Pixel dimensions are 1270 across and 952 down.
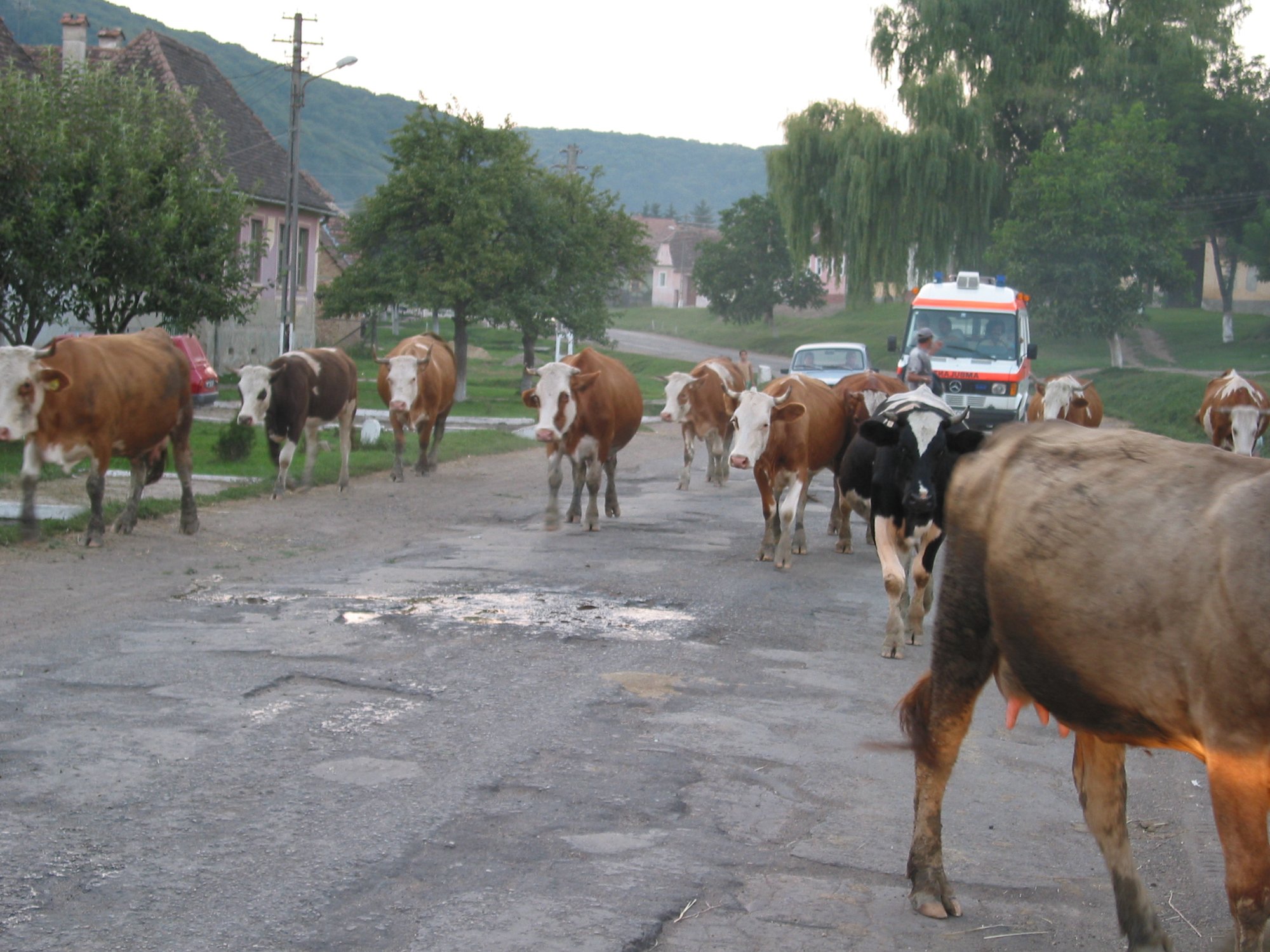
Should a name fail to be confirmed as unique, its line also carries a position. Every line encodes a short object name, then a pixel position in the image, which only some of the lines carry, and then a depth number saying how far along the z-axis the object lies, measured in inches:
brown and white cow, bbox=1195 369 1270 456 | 655.8
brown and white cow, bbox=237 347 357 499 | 644.1
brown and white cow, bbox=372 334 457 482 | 717.3
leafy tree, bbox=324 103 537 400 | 1396.4
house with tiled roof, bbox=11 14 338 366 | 1499.8
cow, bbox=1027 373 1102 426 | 719.7
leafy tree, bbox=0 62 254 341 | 763.4
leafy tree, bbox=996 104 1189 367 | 1659.7
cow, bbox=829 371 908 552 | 526.3
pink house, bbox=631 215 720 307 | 5442.9
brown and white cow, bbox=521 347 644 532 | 562.6
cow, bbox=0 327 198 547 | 444.1
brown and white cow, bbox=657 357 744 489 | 698.2
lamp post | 1228.5
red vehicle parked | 952.3
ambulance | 979.9
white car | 1037.8
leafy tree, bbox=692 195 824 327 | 2967.5
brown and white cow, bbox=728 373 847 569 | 479.2
